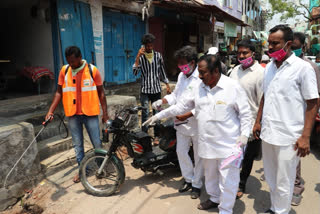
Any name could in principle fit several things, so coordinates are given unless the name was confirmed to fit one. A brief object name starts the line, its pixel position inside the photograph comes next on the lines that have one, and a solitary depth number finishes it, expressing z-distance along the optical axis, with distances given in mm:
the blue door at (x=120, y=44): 6977
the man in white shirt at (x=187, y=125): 3146
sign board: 11333
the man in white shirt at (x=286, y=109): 2260
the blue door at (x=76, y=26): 5422
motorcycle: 3250
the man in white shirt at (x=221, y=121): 2512
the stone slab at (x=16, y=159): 3090
